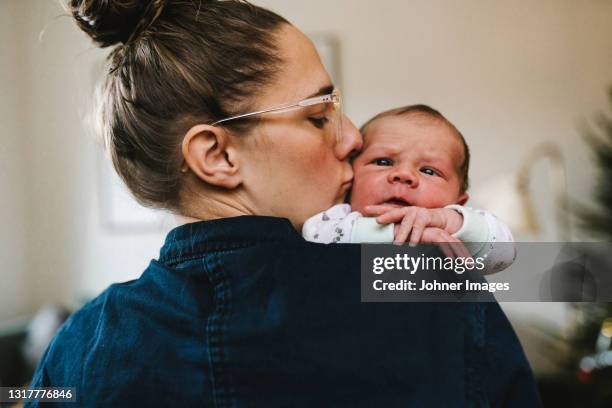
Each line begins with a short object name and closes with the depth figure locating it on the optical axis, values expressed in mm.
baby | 778
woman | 595
